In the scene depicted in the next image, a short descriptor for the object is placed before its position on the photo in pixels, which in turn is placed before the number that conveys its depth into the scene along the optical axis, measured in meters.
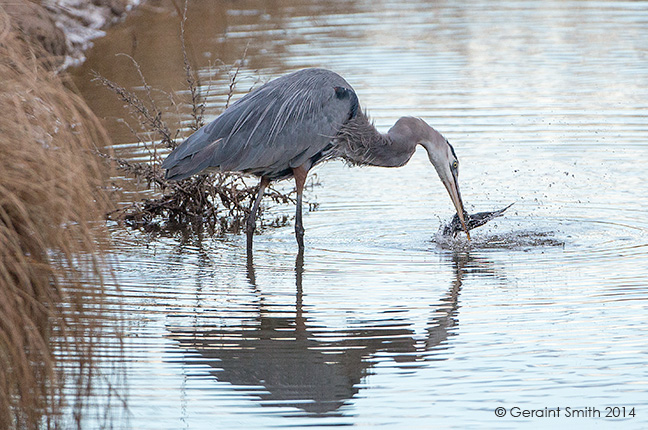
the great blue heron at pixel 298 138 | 16.67
